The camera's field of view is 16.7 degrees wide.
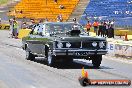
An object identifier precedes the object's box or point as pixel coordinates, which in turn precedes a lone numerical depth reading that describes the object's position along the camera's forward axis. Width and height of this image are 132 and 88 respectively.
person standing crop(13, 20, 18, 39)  43.38
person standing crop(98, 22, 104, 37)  40.33
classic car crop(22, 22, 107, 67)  15.77
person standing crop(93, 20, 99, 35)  42.77
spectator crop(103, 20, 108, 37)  39.99
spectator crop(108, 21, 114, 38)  39.56
